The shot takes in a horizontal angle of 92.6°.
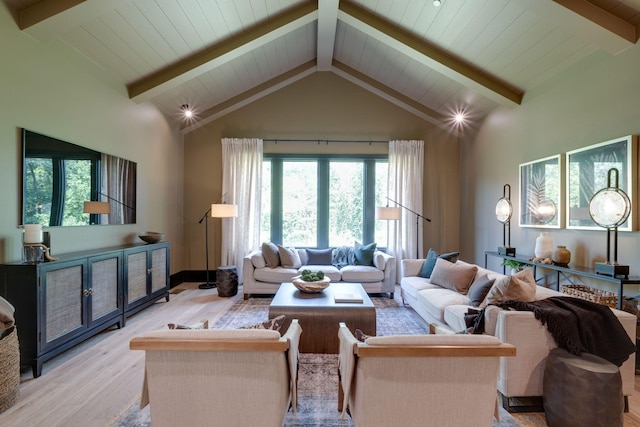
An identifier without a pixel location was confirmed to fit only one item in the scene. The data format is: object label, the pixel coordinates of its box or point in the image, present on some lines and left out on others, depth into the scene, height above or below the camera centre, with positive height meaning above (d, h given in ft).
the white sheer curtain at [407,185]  18.85 +1.90
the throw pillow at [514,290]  7.73 -1.89
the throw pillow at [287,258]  16.16 -2.30
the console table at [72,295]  7.79 -2.45
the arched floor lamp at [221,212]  16.66 +0.16
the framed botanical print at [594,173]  8.80 +1.40
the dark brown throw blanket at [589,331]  6.30 -2.40
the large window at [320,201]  19.29 +0.91
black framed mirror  8.97 +1.10
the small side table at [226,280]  15.70 -3.38
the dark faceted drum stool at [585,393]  5.66 -3.34
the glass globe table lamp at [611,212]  8.38 +0.14
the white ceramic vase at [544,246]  11.39 -1.11
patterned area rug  6.37 -4.27
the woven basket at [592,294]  8.57 -2.30
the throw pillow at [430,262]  13.16 -2.07
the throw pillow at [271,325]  5.38 -1.96
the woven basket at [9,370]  6.54 -3.42
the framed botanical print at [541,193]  11.62 +0.96
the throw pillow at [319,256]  17.16 -2.30
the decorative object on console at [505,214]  14.01 +0.10
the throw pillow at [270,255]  16.01 -2.09
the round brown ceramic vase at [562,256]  10.38 -1.35
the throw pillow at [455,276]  11.34 -2.28
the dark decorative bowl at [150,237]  13.64 -1.00
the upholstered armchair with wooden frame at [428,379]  4.32 -2.37
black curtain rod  19.19 +4.72
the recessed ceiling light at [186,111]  17.28 +6.03
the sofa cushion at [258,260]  15.34 -2.29
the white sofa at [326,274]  15.26 -3.01
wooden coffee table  9.27 -3.18
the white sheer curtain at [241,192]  18.49 +1.41
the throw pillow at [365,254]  16.53 -2.09
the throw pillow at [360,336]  5.31 -2.14
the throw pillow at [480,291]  9.30 -2.31
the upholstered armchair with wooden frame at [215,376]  4.36 -2.38
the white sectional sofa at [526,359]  6.60 -3.08
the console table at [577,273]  8.05 -1.70
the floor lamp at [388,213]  16.74 +0.15
